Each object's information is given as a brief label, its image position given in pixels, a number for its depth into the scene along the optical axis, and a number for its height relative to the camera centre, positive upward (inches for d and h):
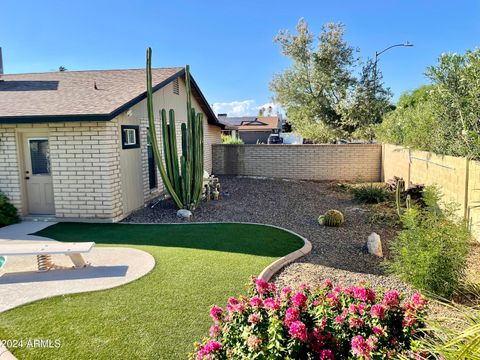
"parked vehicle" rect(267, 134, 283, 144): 1343.9 +26.3
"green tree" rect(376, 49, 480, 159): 290.8 +31.6
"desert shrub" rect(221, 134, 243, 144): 948.3 +18.5
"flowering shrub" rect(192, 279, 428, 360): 98.7 -53.4
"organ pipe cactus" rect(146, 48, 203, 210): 381.7 -11.4
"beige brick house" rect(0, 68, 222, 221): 346.3 -0.4
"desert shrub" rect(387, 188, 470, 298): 186.4 -59.0
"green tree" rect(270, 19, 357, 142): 898.1 +171.1
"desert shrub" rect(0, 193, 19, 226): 348.1 -59.8
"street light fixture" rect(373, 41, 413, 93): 677.9 +186.8
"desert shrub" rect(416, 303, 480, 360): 76.4 -48.9
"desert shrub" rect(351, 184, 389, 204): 466.9 -67.4
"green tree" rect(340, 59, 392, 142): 828.0 +95.4
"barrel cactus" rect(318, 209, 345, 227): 348.5 -71.8
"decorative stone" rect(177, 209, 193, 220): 376.5 -69.2
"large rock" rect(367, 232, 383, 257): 271.3 -77.0
